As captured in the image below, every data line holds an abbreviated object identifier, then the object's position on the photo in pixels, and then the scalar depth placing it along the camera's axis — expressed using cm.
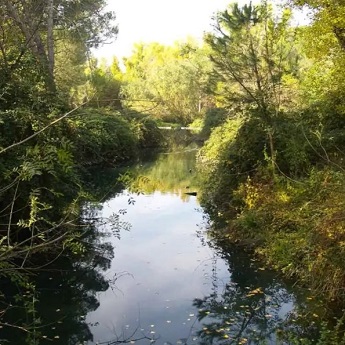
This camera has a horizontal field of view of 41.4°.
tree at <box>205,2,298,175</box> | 1062
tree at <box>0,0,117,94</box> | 873
